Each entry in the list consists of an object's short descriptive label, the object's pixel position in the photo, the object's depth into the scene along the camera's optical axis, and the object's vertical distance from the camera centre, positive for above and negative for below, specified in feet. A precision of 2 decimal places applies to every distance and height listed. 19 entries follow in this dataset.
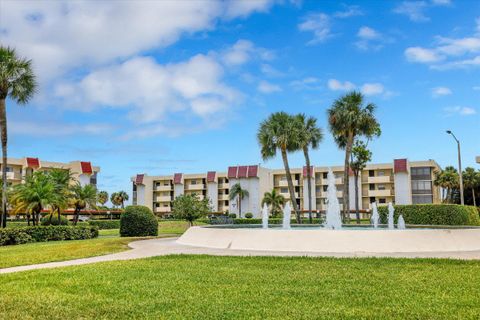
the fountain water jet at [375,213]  85.34 -1.54
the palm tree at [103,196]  372.38 +8.89
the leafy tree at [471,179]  224.74 +12.19
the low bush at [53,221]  143.23 -4.12
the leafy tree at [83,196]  167.73 +4.15
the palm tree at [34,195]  114.21 +3.10
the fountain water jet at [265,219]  79.54 -2.29
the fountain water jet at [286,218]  76.82 -2.04
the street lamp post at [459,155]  125.55 +13.18
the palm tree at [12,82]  95.61 +25.76
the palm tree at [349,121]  132.67 +23.87
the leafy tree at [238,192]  279.69 +8.46
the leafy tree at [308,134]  143.95 +22.88
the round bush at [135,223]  96.63 -3.22
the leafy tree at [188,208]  154.10 -0.43
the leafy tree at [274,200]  264.93 +3.38
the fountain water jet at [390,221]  85.87 -3.05
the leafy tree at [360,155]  154.30 +16.41
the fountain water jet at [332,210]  75.72 -0.70
